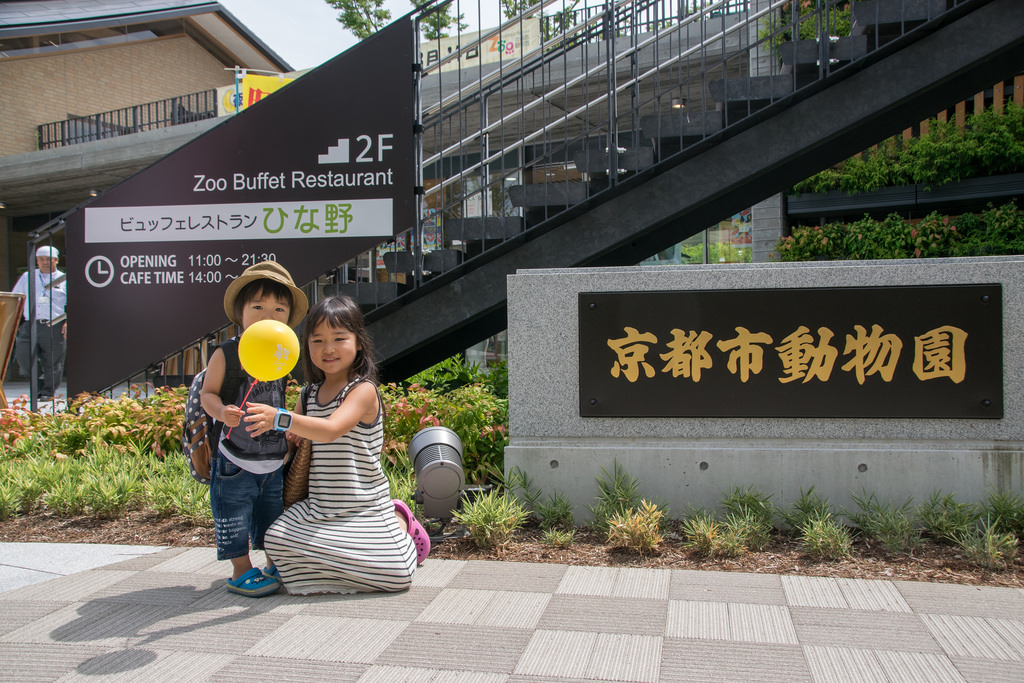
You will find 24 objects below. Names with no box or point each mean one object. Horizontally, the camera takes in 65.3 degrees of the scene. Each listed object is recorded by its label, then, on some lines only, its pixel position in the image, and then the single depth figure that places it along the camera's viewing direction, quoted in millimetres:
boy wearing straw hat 3549
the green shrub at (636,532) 4152
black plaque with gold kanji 4520
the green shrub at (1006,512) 4246
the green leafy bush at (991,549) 3824
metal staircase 6371
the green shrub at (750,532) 4191
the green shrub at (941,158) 11117
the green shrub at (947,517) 4209
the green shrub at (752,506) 4457
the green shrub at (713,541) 4090
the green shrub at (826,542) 4012
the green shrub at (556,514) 4641
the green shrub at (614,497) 4512
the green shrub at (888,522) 4113
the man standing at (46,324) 9276
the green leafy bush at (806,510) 4410
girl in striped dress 3590
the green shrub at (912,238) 11000
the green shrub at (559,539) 4320
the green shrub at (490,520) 4270
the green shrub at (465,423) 5605
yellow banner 15836
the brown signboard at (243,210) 7332
